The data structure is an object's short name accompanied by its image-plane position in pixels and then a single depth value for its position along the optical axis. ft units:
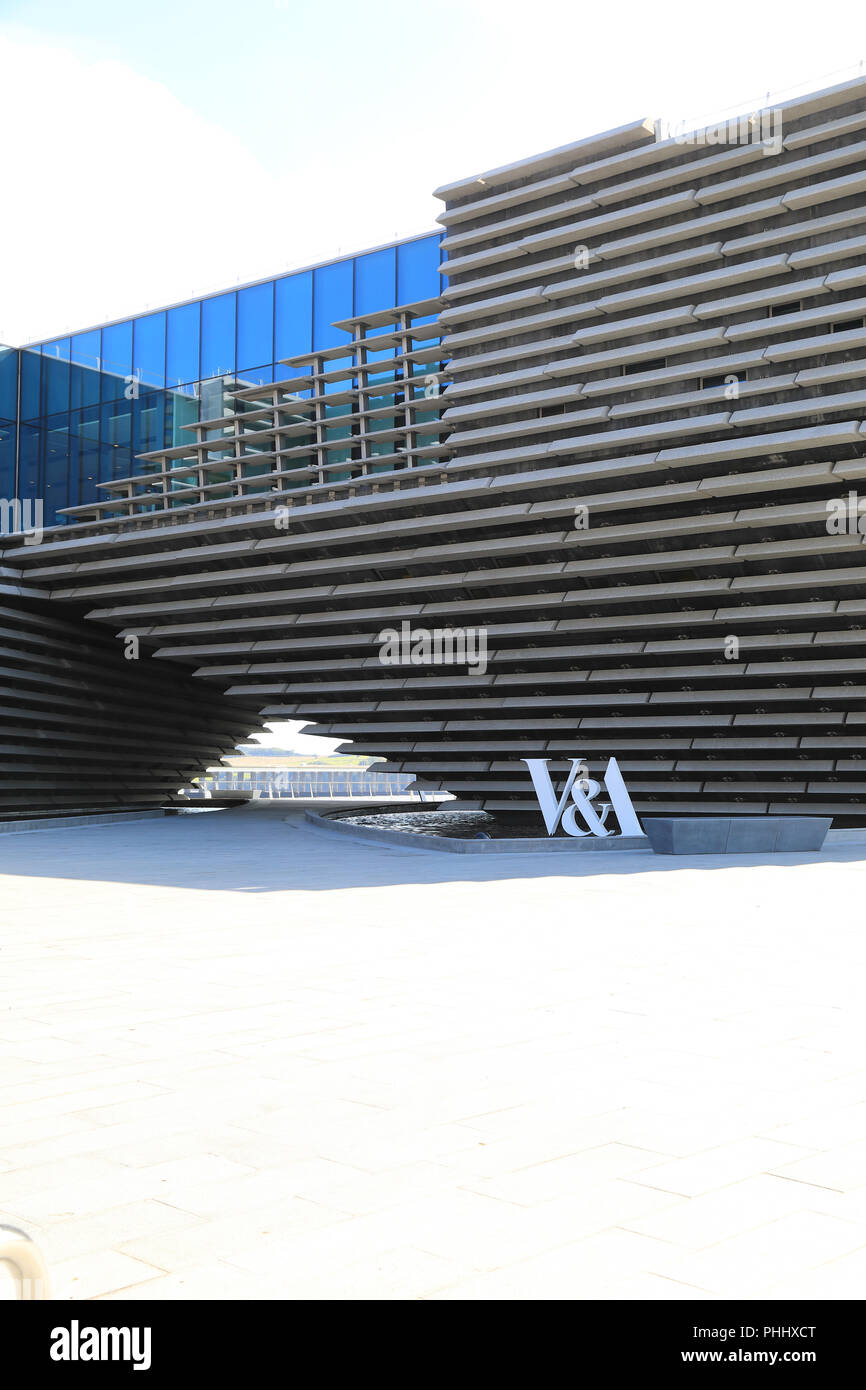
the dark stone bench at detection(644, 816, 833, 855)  68.64
